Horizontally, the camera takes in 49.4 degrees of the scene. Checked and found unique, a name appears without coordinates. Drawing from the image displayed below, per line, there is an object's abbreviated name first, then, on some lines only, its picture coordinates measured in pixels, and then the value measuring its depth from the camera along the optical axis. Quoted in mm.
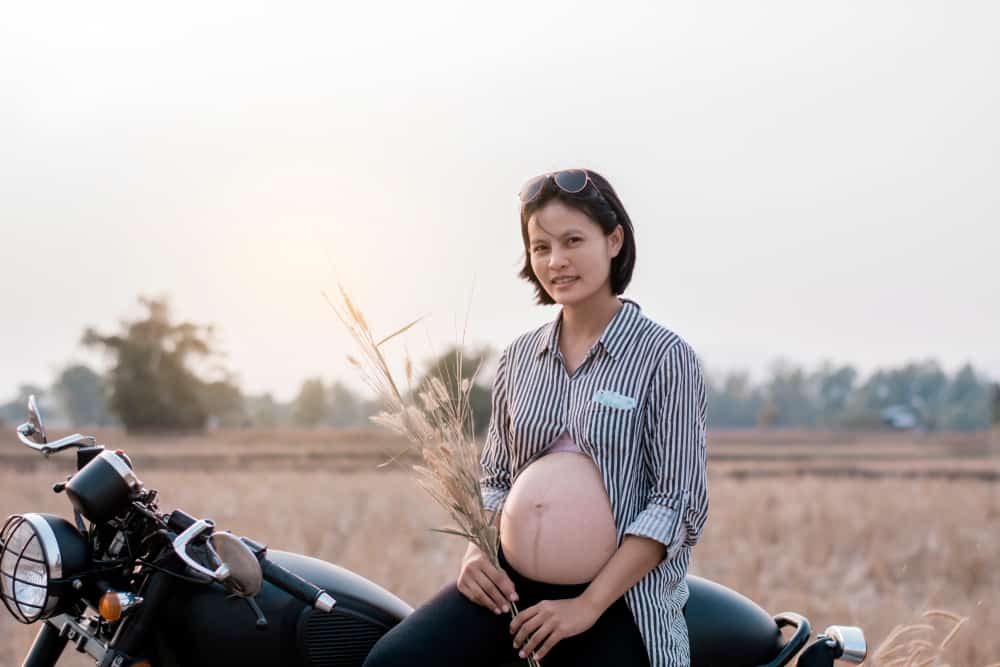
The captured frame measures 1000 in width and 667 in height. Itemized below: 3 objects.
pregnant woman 2871
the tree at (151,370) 55812
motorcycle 2551
